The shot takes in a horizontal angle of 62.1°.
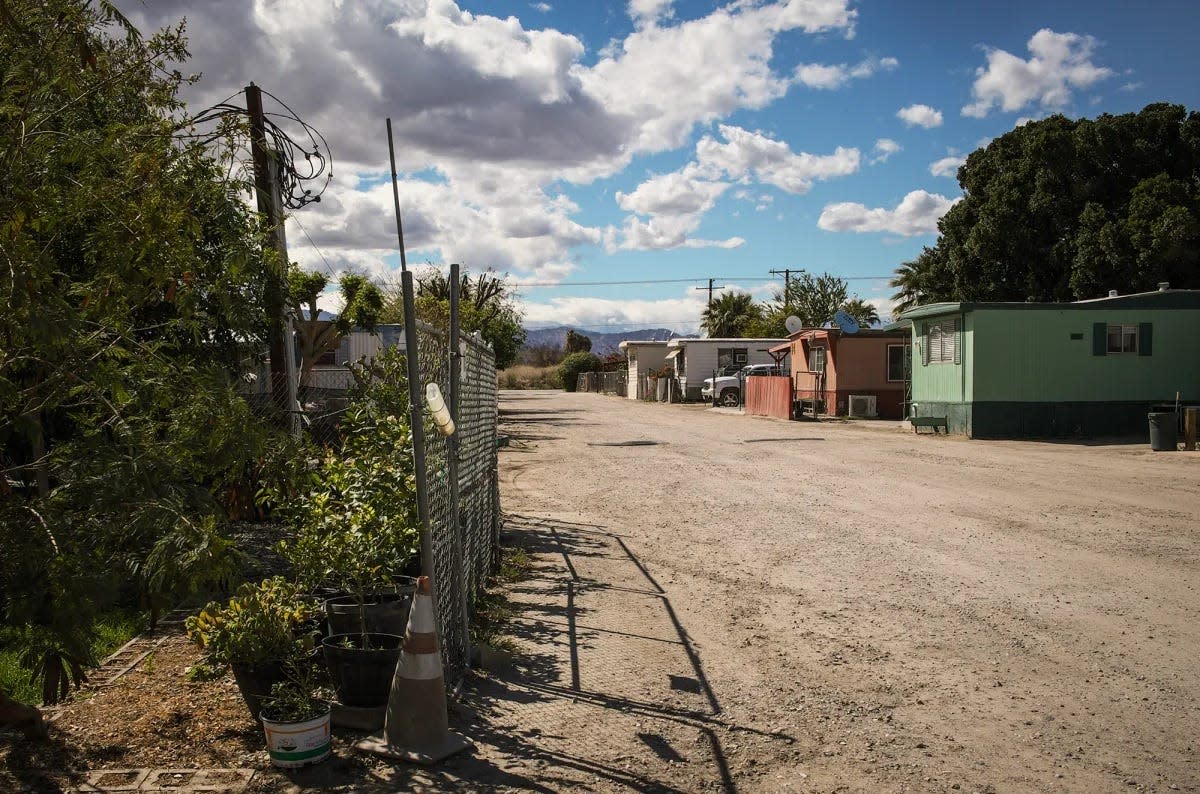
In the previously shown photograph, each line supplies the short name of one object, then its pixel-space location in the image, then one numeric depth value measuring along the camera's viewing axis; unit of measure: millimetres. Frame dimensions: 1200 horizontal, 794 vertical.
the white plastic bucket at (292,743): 4203
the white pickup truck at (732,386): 44059
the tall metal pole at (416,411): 4434
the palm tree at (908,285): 60369
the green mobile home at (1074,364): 23672
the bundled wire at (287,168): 10445
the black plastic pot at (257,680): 4582
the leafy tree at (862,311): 71000
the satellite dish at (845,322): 32188
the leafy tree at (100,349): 3443
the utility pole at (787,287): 74688
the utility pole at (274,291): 9836
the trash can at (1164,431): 19578
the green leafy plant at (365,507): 5016
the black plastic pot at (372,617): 5020
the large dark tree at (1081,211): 34656
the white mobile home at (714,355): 54344
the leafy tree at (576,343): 103625
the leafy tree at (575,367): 88688
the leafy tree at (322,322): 18188
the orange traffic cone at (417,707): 4391
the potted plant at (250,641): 4559
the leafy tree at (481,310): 34562
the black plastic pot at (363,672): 4668
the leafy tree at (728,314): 79812
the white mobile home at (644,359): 64500
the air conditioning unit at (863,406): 33750
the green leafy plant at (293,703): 4281
